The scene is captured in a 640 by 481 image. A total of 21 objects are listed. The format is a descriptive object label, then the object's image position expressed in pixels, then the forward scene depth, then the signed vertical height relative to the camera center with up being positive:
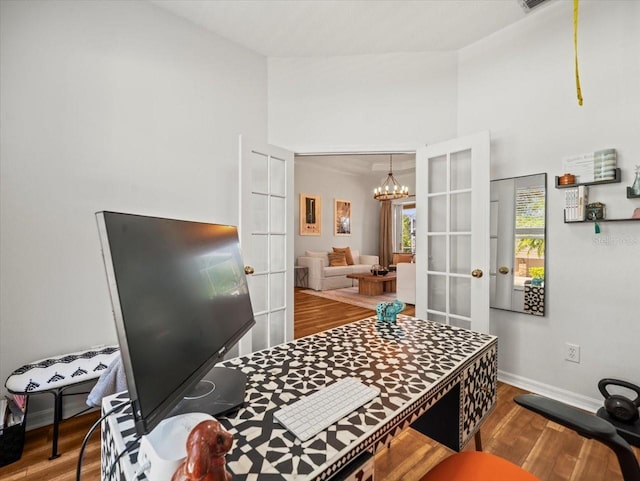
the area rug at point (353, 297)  5.23 -1.18
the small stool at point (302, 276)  6.87 -0.95
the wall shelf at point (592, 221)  1.92 +0.09
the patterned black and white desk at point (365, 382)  0.64 -0.47
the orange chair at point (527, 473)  0.73 -0.56
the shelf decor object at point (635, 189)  1.87 +0.28
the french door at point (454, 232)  2.38 +0.02
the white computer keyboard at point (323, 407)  0.74 -0.46
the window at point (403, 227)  8.92 +0.21
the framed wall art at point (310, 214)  7.23 +0.48
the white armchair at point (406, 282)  5.09 -0.81
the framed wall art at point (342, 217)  8.01 +0.45
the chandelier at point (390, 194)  6.42 +0.85
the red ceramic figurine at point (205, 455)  0.48 -0.35
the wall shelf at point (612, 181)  1.95 +0.35
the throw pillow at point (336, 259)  7.10 -0.58
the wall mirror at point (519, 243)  2.32 -0.07
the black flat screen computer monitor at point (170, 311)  0.53 -0.17
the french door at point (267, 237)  2.42 -0.02
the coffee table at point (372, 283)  5.85 -0.96
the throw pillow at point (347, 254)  7.38 -0.48
